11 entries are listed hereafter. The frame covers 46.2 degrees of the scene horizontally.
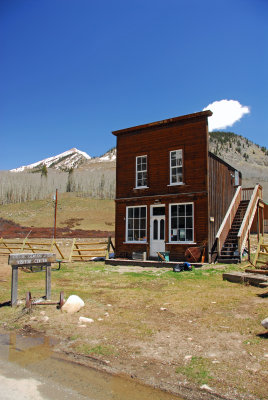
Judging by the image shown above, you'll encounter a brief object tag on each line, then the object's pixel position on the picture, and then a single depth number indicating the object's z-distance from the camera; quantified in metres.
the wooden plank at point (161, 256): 15.60
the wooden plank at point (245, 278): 9.18
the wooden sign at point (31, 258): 7.05
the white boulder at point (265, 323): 4.94
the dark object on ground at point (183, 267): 13.27
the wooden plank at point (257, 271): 9.59
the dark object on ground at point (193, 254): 15.20
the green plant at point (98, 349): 4.47
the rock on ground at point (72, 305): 6.53
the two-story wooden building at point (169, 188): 16.12
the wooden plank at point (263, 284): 8.85
